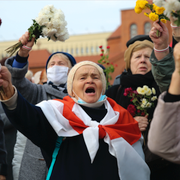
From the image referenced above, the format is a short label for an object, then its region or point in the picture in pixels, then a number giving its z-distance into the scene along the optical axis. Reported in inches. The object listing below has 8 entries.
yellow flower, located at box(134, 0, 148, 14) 93.8
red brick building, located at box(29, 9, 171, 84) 1838.6
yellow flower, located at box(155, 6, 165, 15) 87.4
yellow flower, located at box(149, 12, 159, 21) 91.5
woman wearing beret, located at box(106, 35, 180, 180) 136.5
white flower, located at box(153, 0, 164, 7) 86.8
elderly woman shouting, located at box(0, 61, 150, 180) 114.6
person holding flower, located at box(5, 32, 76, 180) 146.4
